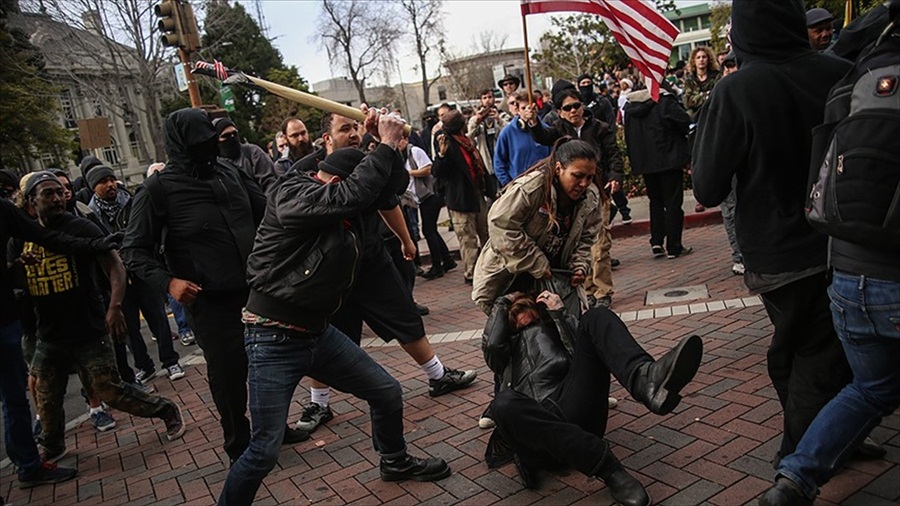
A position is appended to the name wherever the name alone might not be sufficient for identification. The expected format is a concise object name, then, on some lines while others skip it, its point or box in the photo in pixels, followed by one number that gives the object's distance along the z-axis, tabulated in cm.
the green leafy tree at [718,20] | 2439
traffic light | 760
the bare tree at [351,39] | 4534
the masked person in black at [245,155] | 476
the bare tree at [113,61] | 2344
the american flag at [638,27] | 569
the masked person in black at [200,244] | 364
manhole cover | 601
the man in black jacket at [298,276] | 293
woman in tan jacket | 371
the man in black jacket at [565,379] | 286
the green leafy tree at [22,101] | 2461
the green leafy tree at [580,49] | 2831
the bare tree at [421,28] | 4659
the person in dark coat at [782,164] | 266
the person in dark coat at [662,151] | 713
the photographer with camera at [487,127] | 806
